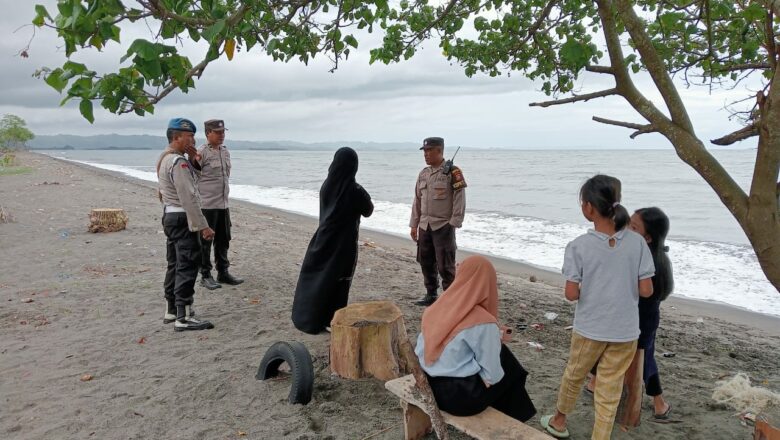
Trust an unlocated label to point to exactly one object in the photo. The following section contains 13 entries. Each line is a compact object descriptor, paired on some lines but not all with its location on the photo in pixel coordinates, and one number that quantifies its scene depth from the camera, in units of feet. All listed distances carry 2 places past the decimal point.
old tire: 12.66
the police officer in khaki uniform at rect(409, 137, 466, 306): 20.34
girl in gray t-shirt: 9.98
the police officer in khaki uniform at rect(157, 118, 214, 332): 16.46
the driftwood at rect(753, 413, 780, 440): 9.49
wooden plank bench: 9.45
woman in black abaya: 16.08
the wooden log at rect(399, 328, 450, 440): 9.78
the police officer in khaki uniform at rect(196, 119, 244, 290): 21.68
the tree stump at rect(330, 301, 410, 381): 13.85
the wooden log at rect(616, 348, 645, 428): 11.69
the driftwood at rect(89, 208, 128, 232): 36.55
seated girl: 10.04
